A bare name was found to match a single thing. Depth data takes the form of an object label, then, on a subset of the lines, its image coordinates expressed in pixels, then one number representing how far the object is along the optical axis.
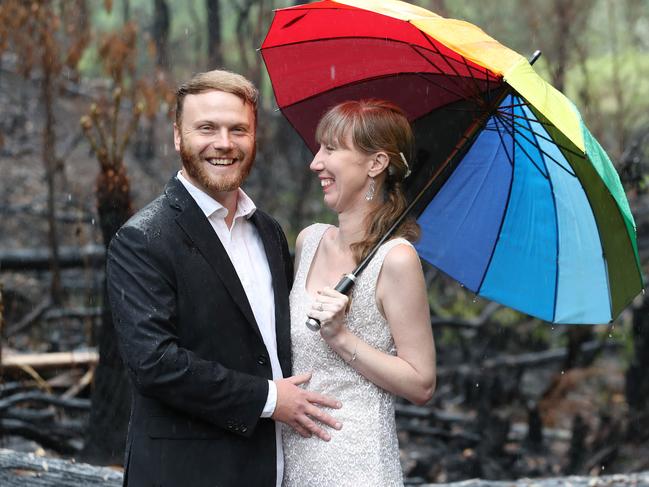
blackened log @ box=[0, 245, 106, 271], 9.66
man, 3.03
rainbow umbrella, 3.61
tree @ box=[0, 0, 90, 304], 9.36
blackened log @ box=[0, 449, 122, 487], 5.14
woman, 3.23
